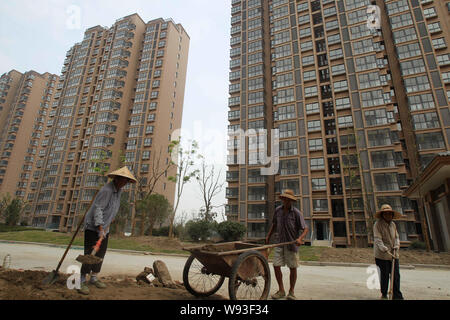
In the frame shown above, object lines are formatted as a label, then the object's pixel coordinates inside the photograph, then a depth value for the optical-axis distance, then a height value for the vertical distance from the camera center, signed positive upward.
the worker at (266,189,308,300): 4.65 +0.03
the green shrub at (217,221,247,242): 25.91 +0.31
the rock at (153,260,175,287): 5.16 -0.86
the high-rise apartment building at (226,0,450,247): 31.38 +18.00
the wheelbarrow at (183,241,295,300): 3.70 -0.47
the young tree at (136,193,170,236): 29.71 +2.82
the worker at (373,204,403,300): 4.72 -0.14
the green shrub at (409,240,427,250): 21.80 -0.54
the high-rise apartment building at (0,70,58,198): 67.62 +30.13
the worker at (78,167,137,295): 4.34 +0.23
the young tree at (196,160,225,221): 28.22 +4.65
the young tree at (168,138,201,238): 23.41 +6.35
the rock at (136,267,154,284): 5.25 -0.93
